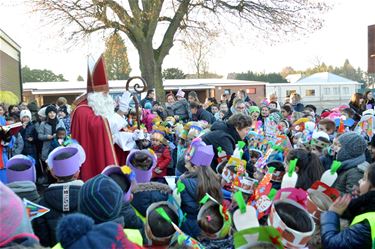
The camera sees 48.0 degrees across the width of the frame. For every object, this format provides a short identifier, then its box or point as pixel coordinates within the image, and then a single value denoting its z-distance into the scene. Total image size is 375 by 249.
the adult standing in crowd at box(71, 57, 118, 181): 4.52
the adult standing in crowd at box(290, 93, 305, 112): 10.12
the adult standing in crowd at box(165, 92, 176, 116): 9.98
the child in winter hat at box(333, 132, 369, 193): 3.39
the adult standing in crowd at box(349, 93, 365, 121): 9.73
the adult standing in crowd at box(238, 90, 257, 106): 11.52
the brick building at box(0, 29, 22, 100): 19.52
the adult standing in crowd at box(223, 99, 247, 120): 8.61
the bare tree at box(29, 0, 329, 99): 16.52
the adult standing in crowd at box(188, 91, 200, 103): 9.75
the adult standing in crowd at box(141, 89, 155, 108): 10.96
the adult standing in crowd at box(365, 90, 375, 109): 10.66
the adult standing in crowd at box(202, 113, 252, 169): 4.62
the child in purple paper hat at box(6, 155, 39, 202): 3.98
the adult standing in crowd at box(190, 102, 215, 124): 9.00
